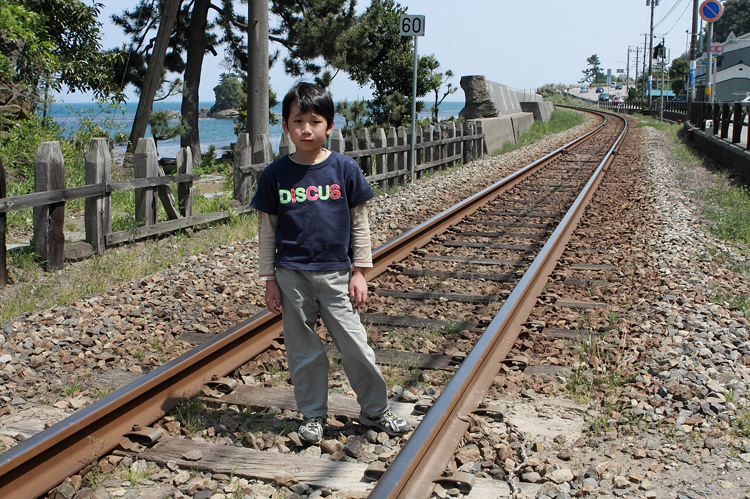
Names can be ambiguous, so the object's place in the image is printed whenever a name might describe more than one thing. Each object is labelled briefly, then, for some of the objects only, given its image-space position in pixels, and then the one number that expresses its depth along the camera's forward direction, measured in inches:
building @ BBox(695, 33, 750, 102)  3558.1
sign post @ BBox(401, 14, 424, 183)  470.3
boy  124.6
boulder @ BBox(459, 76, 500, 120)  962.7
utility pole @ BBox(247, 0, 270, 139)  410.6
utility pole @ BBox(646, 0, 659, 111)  2713.1
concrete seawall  790.3
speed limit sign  470.3
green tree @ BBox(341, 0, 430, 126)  1041.8
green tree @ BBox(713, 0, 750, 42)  5093.5
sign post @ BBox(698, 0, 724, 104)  829.2
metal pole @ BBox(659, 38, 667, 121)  1609.5
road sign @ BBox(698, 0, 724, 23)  828.1
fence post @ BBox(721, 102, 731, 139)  660.1
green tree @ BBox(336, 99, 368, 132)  872.3
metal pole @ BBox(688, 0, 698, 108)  1282.0
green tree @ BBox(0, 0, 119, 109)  408.8
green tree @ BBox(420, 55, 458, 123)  1107.9
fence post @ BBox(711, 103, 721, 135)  716.0
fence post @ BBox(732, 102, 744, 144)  594.9
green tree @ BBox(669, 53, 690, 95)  4179.4
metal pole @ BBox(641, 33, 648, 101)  3489.2
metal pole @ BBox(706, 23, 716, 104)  951.4
